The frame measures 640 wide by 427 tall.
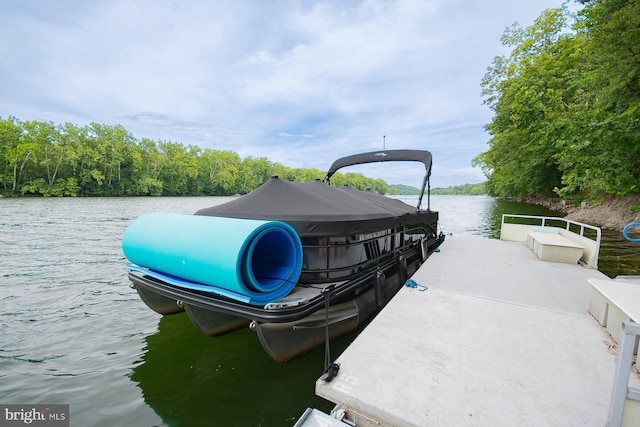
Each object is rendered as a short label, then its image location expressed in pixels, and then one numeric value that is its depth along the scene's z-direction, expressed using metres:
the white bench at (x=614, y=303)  2.56
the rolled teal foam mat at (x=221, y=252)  2.74
